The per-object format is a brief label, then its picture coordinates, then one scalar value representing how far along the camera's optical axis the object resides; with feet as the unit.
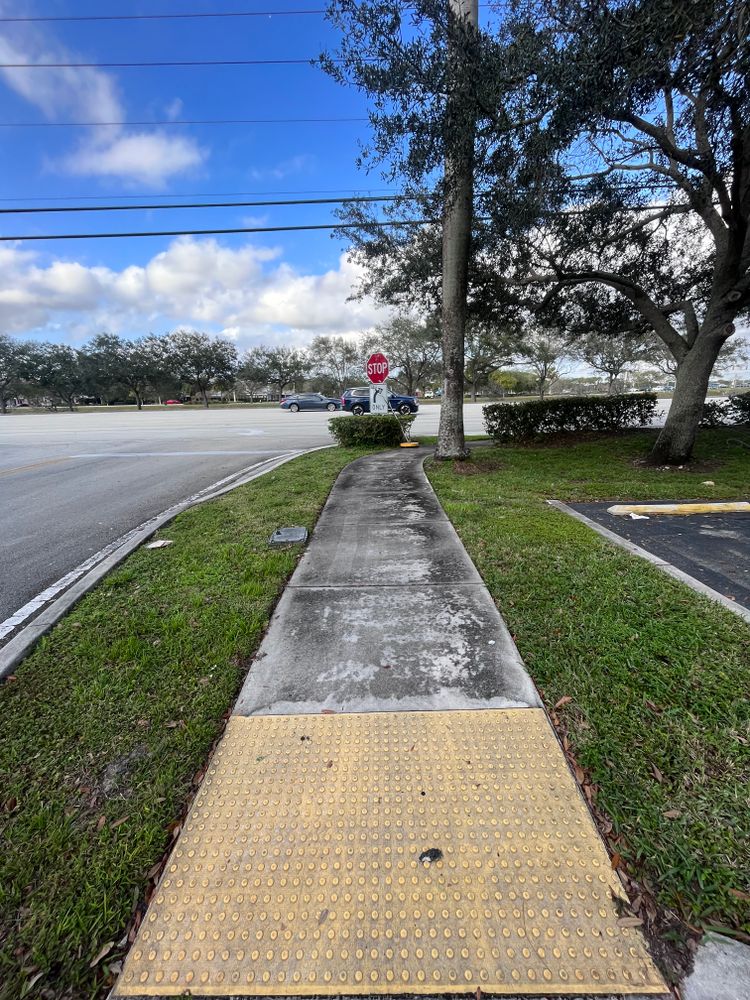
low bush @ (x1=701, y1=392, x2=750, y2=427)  42.19
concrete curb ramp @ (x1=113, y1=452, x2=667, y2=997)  4.10
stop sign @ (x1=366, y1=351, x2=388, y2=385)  35.68
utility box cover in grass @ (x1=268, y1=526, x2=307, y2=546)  14.67
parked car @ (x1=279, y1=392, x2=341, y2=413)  116.16
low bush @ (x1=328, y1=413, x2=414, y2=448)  37.86
